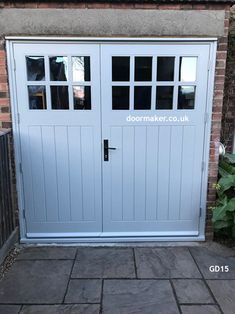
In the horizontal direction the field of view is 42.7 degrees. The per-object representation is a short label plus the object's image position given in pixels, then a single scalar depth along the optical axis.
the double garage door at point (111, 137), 3.09
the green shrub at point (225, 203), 3.23
